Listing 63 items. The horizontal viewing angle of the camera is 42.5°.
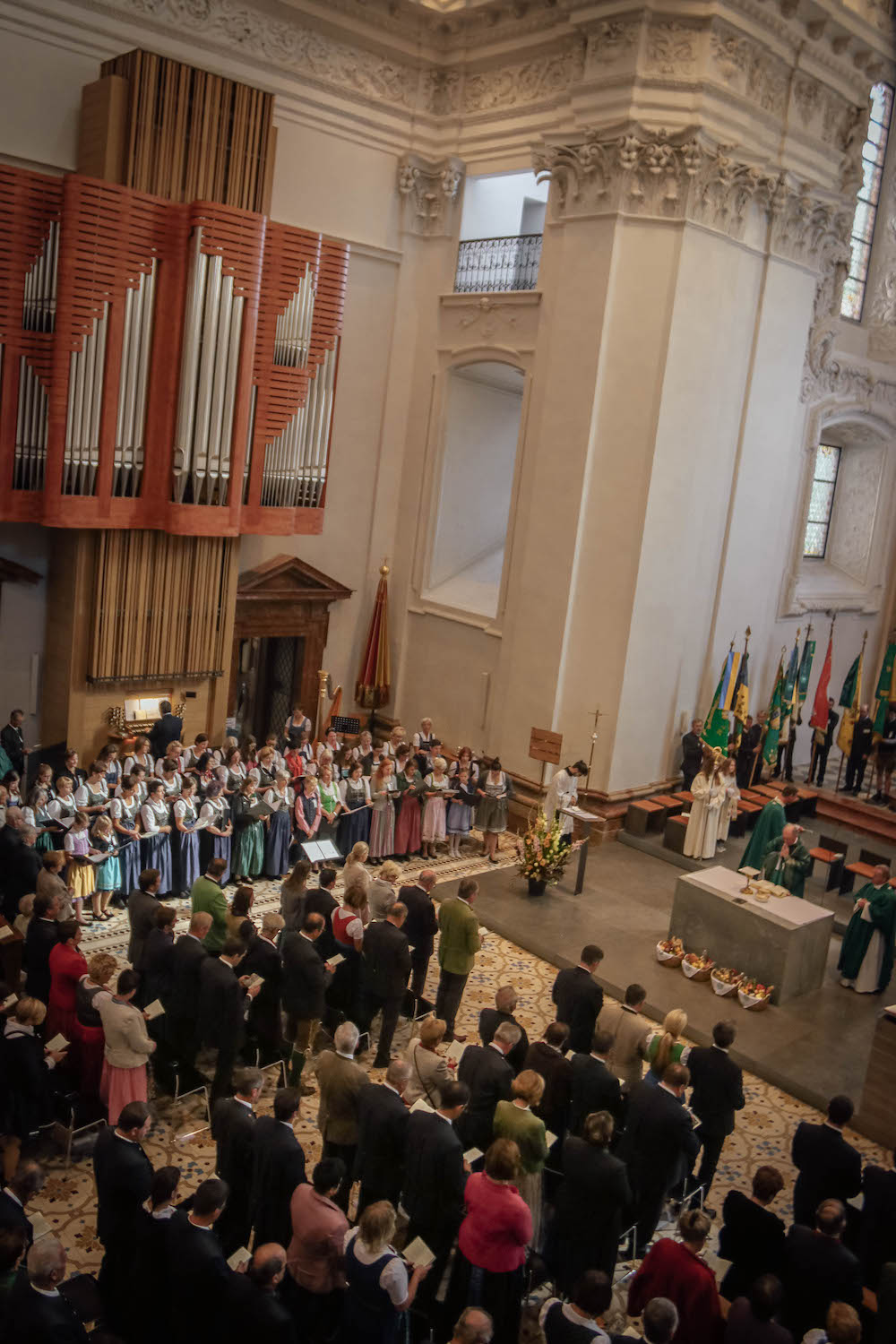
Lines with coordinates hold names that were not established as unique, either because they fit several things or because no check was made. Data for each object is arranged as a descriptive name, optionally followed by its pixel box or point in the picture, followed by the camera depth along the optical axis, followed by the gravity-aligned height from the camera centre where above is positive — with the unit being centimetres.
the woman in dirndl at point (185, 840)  1160 -370
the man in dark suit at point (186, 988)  780 -346
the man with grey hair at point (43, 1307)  466 -342
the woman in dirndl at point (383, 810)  1344 -363
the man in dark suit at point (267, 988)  819 -359
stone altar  1098 -379
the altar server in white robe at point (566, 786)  1409 -331
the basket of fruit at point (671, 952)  1156 -421
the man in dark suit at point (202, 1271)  516 -352
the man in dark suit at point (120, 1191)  579 -360
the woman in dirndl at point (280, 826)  1241 -366
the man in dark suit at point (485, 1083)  684 -339
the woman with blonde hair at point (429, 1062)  675 -327
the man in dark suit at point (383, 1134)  637 -351
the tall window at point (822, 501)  2027 +75
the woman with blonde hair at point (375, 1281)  514 -351
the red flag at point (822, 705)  1780 -247
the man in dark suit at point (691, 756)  1603 -310
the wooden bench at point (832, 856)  1363 -369
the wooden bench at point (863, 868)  1352 -373
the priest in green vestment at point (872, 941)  1126 -381
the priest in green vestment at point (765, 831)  1327 -336
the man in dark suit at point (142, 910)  850 -324
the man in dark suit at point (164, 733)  1395 -314
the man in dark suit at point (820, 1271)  566 -353
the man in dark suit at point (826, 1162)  664 -352
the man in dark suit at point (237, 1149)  619 -359
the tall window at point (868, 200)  1836 +558
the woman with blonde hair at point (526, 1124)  629 -331
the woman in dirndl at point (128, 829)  1123 -350
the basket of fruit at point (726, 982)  1107 -425
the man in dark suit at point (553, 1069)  704 -336
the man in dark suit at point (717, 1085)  738 -350
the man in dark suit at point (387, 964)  859 -347
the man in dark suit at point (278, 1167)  596 -350
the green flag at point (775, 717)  1722 -263
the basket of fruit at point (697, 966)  1133 -423
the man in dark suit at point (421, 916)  938 -336
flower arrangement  1298 -378
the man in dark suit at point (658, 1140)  677 -359
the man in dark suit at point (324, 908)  893 -322
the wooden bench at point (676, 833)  1488 -391
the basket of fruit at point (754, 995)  1087 -427
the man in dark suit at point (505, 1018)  741 -330
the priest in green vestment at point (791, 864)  1233 -342
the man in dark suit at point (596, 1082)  711 -342
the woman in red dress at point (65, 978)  764 -340
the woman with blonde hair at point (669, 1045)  736 -328
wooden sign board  1416 -283
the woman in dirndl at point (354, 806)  1326 -357
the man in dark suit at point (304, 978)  813 -344
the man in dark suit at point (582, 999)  812 -336
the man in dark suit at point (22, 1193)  523 -333
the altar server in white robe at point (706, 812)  1445 -350
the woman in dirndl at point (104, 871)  1093 -388
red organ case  1228 +127
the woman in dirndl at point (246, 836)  1219 -376
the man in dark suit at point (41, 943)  810 -337
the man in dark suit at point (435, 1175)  613 -356
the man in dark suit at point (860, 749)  1723 -298
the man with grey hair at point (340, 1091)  662 -350
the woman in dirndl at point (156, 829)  1133 -350
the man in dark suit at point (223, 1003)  759 -342
